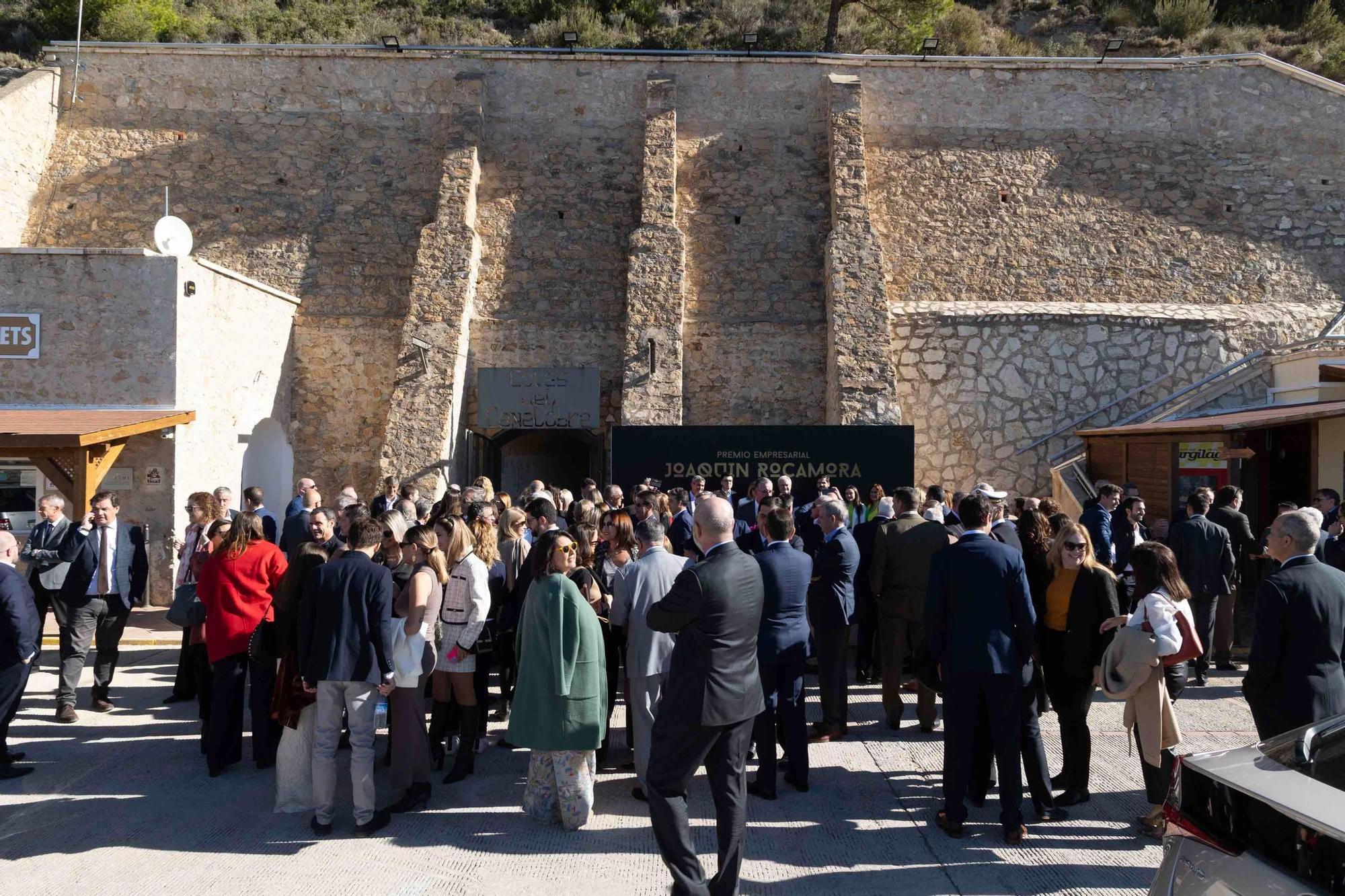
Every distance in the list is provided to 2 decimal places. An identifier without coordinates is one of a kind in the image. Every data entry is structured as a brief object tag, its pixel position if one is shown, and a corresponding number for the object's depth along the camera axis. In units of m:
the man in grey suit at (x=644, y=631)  5.16
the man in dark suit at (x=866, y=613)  7.87
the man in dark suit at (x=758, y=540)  6.86
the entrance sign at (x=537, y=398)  15.94
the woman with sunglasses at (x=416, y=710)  5.18
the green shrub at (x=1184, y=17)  29.34
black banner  12.41
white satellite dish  11.84
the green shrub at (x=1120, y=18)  30.69
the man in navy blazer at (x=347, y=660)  4.83
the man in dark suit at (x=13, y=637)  5.57
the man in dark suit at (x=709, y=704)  3.93
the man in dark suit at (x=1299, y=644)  4.26
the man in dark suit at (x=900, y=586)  6.68
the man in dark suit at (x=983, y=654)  4.69
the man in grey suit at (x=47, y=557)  6.98
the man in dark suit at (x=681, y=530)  8.76
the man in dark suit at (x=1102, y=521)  8.40
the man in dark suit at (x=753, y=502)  9.65
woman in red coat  5.85
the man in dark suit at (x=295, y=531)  8.46
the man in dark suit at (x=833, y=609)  6.26
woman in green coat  4.81
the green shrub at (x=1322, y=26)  28.34
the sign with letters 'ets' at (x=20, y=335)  11.73
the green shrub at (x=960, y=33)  28.64
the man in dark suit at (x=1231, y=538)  8.34
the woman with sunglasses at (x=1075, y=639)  5.01
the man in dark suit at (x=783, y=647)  5.36
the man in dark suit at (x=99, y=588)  6.98
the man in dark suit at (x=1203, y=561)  7.86
